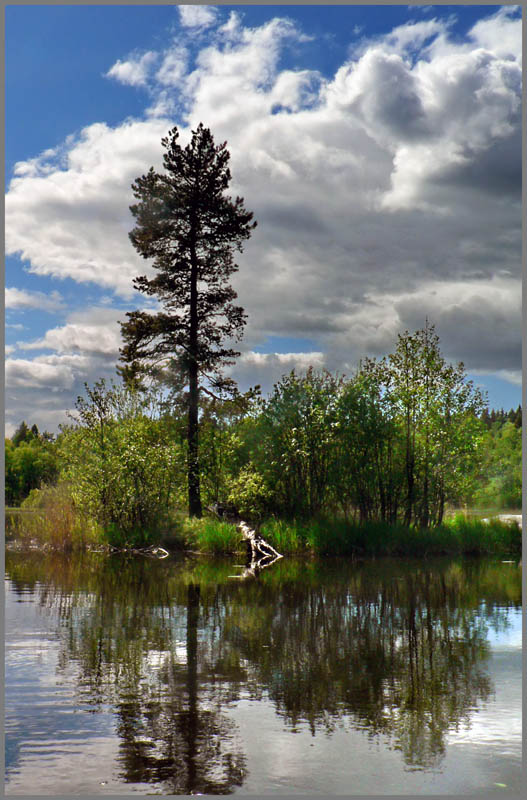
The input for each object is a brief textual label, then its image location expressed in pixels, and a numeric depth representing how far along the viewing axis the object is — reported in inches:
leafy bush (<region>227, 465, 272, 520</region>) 1098.1
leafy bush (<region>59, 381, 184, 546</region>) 1058.1
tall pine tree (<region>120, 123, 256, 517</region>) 1317.7
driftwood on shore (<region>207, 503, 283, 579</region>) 930.6
